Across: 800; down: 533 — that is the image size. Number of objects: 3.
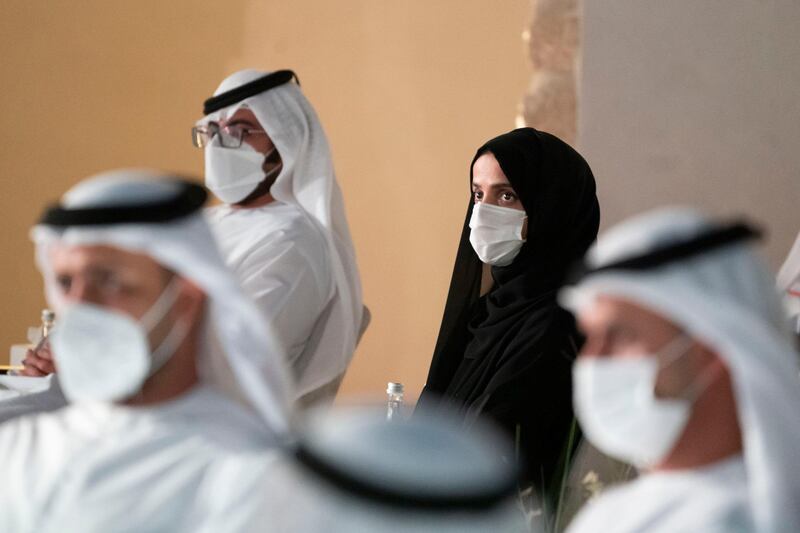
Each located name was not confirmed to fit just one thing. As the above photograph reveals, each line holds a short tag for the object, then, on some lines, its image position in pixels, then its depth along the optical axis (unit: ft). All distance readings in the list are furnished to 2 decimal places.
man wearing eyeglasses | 28.45
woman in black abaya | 26.96
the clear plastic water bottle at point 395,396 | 24.40
